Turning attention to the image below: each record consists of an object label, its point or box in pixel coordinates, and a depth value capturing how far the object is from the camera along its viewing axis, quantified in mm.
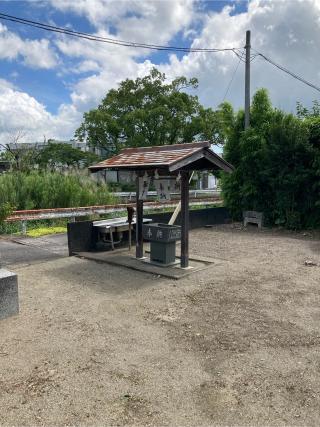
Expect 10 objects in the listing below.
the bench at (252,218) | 11352
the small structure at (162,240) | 6414
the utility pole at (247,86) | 11812
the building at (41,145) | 23089
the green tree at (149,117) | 21844
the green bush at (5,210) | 6066
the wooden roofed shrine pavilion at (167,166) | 5801
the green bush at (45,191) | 11164
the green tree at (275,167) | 10359
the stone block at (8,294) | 4188
